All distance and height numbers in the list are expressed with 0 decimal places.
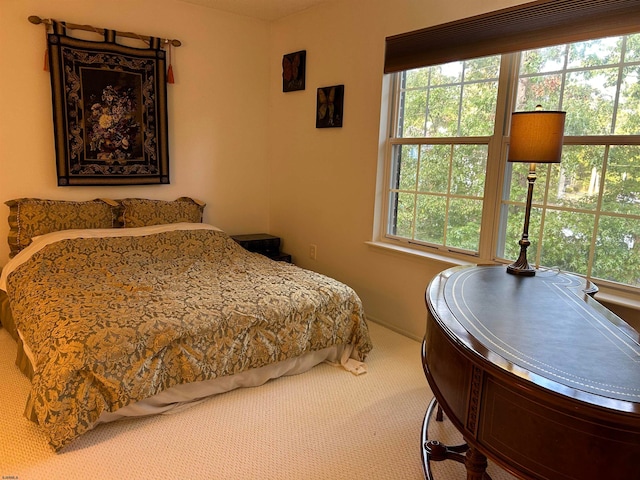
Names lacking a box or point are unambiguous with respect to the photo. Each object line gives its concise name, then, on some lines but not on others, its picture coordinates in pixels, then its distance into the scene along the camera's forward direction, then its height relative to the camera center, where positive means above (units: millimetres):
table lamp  1920 +167
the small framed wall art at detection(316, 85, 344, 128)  3529 +506
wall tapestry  3195 +376
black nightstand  3980 -685
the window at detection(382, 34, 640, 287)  2223 +86
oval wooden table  942 -463
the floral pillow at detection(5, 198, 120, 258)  3045 -401
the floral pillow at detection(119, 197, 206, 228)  3418 -377
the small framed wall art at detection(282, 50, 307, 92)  3834 +845
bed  1925 -748
